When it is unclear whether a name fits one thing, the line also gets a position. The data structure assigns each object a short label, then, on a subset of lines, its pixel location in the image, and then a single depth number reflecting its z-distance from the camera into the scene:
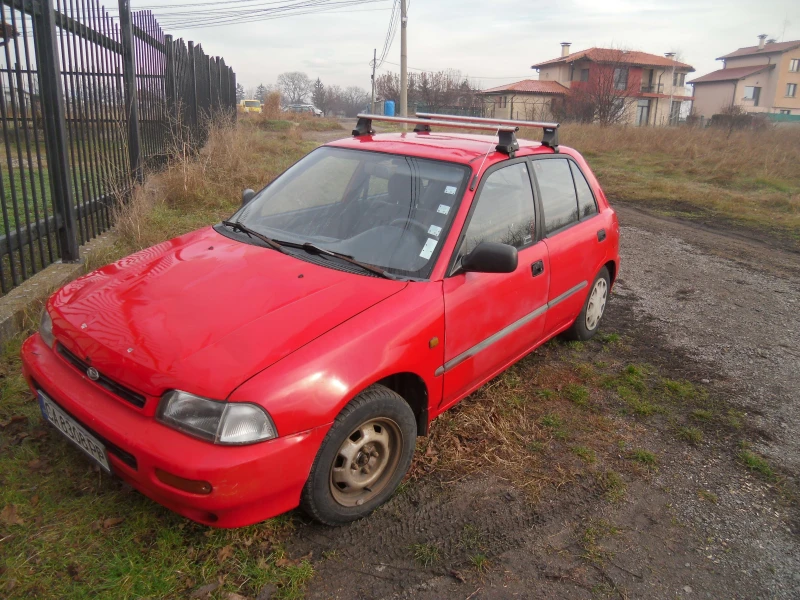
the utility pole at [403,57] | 20.88
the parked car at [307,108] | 54.35
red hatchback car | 2.22
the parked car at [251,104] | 50.03
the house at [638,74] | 47.59
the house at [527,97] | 41.84
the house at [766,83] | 64.25
